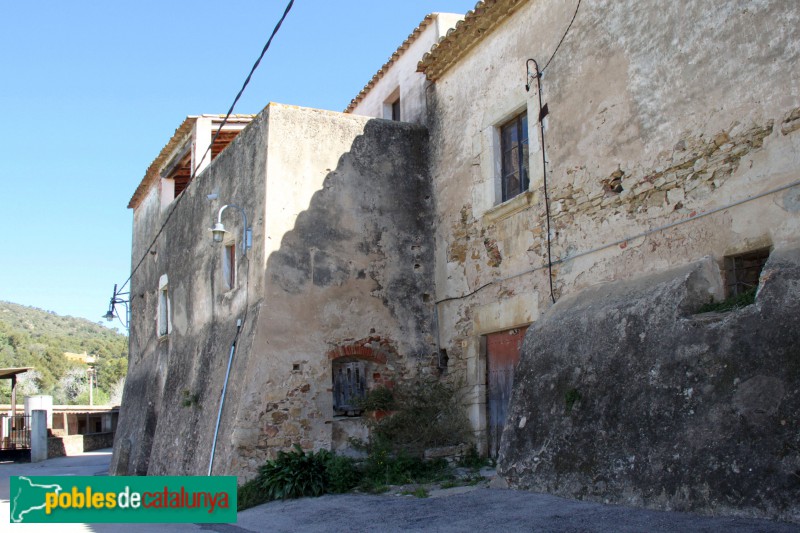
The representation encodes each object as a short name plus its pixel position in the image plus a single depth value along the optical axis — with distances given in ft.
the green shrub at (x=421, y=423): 34.99
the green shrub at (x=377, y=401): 35.81
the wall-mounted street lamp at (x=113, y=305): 64.13
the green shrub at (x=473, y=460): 33.09
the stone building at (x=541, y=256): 20.74
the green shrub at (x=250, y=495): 31.73
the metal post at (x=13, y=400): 80.52
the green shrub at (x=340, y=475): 31.73
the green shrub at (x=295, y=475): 31.53
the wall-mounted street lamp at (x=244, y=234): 36.58
